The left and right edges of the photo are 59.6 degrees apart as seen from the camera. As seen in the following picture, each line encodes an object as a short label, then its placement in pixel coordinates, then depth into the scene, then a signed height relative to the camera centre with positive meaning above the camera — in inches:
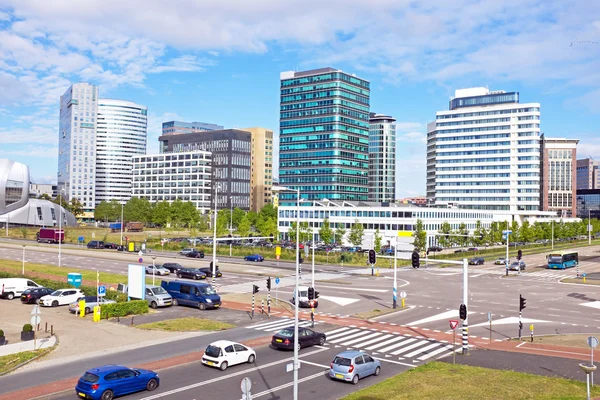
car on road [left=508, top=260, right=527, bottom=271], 3298.0 -302.4
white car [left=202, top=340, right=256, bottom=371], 1099.9 -300.8
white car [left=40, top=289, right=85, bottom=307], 1852.9 -308.7
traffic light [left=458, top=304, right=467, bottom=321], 1236.2 -223.2
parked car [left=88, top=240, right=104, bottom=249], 4311.0 -273.6
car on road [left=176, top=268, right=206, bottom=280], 2620.6 -303.7
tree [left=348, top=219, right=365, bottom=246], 4173.2 -155.0
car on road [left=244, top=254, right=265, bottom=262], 3641.7 -304.9
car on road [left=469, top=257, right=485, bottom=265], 3704.5 -309.7
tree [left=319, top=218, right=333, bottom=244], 4332.2 -146.1
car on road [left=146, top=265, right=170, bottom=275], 2773.1 -308.3
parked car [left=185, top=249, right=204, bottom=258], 3695.9 -288.0
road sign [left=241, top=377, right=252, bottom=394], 682.8 -224.7
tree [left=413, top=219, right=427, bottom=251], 4067.4 -172.7
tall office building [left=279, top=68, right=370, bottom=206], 7057.1 +1116.1
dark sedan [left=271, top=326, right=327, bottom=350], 1259.8 -305.5
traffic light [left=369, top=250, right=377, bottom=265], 1981.5 -151.9
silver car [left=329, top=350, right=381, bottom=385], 1013.8 -297.9
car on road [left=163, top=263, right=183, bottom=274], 2861.5 -295.3
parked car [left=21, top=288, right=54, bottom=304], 1920.5 -310.1
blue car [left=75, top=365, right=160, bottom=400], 881.5 -296.0
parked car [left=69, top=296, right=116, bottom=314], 1719.5 -308.8
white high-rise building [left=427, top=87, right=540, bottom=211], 7278.5 +930.4
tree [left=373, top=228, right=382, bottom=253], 4037.9 -208.0
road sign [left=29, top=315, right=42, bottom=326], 1196.3 -248.6
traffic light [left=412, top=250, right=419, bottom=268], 1400.1 -113.6
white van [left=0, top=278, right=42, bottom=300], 2020.2 -295.5
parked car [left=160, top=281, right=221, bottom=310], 1852.9 -294.2
